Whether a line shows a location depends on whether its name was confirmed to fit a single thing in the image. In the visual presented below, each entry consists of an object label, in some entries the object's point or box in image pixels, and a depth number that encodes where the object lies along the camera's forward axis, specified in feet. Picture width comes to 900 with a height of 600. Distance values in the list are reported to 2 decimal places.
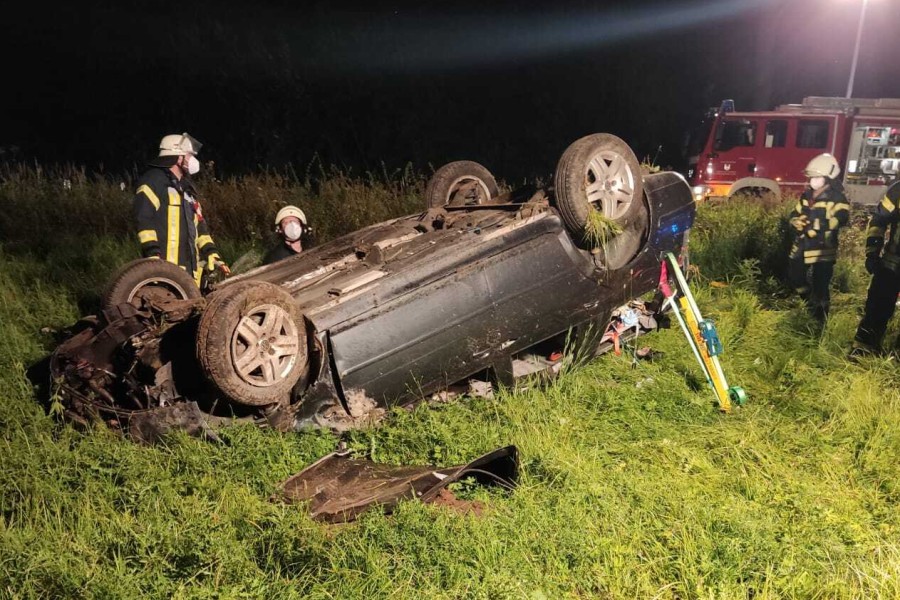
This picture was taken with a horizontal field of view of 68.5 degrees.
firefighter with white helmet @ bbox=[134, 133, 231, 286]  15.83
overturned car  11.01
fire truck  38.81
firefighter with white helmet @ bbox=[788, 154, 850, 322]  19.44
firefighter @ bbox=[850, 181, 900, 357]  16.97
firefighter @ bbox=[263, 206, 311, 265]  17.16
